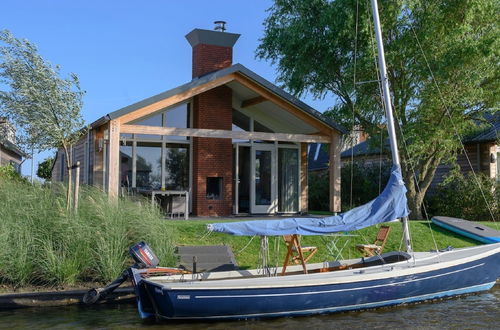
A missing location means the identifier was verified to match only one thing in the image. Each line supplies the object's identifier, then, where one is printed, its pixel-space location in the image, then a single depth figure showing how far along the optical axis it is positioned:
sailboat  8.88
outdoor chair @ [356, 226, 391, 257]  11.68
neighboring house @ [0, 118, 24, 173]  13.60
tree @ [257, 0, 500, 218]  16.39
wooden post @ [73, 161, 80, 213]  11.66
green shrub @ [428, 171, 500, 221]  19.30
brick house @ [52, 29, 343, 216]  16.09
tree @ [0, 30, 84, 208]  12.46
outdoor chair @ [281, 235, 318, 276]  10.34
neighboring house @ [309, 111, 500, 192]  20.11
